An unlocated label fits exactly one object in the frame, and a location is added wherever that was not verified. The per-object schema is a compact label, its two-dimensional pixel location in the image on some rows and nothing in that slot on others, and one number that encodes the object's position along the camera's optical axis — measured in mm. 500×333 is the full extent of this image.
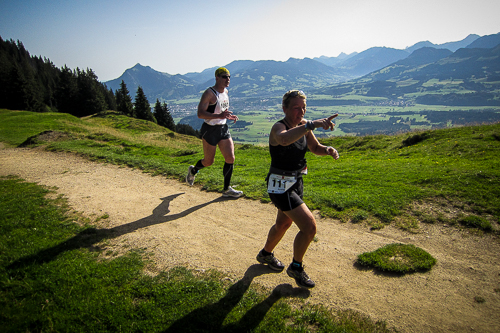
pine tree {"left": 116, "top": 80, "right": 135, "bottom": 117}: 65875
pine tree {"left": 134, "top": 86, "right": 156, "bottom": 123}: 63812
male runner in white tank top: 6812
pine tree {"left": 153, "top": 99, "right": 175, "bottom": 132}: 69938
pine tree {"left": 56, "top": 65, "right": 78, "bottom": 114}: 64250
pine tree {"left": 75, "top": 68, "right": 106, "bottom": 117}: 64375
